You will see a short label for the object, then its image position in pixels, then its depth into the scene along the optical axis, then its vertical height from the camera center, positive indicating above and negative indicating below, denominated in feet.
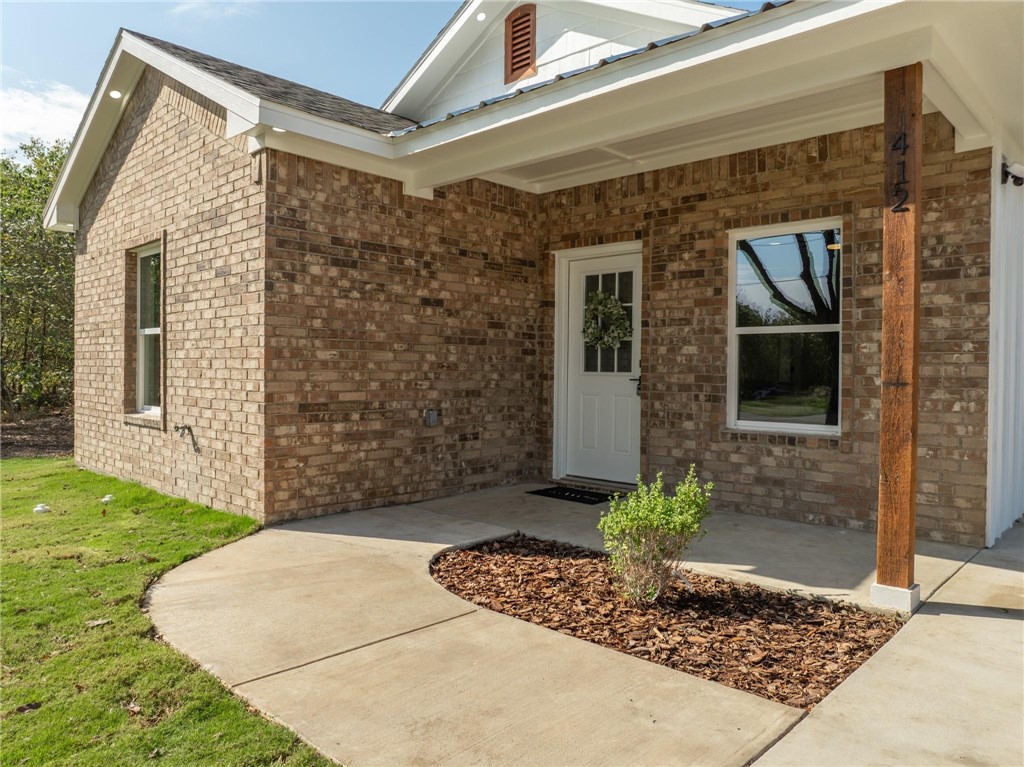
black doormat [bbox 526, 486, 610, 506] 22.44 -4.18
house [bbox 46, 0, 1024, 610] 14.40 +2.95
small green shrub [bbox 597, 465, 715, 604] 12.37 -2.97
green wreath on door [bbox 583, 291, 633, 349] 24.04 +1.63
